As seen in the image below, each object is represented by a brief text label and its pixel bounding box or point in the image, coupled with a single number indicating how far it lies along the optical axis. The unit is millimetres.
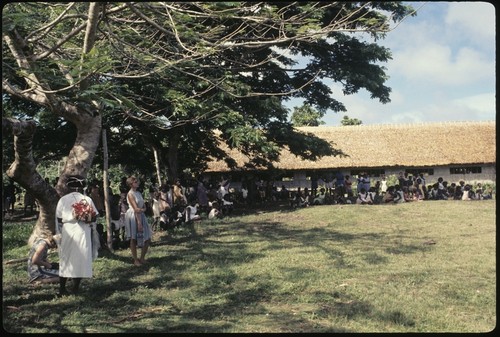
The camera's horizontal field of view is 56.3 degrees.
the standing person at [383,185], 26734
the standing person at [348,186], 20609
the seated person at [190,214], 13594
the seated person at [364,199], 18750
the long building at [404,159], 26828
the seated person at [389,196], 18672
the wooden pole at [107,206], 9435
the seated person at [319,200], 19234
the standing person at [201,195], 15477
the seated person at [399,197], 19094
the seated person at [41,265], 6648
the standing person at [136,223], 8078
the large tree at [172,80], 6258
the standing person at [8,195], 17859
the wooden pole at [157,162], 17367
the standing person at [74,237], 6305
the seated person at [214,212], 14922
